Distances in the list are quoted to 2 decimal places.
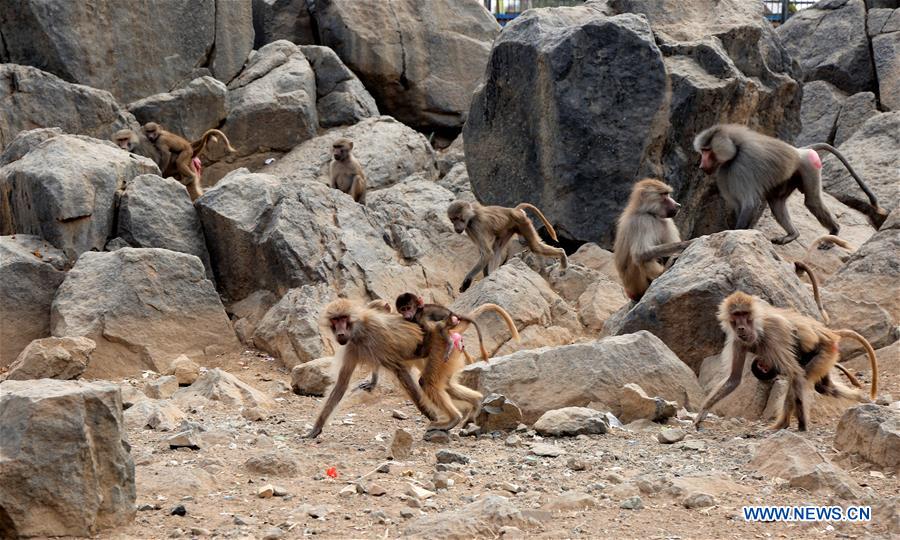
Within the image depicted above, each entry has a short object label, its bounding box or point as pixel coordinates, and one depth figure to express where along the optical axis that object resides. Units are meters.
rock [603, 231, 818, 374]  16.23
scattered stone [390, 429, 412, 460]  12.31
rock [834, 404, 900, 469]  11.80
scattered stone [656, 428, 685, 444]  13.16
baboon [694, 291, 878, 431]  13.78
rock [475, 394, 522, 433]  13.78
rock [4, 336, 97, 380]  16.44
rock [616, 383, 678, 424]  14.23
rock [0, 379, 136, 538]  9.01
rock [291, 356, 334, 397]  17.08
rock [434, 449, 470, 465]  11.95
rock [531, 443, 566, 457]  12.43
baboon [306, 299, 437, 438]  13.62
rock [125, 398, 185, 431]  13.83
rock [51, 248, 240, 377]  18.81
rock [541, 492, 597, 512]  10.41
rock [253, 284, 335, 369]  19.03
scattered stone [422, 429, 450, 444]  13.23
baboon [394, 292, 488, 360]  14.08
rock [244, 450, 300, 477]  11.46
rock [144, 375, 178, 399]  16.39
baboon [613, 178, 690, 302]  19.59
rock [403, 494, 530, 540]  9.45
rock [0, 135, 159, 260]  20.55
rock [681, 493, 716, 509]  10.51
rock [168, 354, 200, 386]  17.59
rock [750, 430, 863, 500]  10.96
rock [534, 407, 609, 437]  13.37
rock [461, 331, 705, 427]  14.59
